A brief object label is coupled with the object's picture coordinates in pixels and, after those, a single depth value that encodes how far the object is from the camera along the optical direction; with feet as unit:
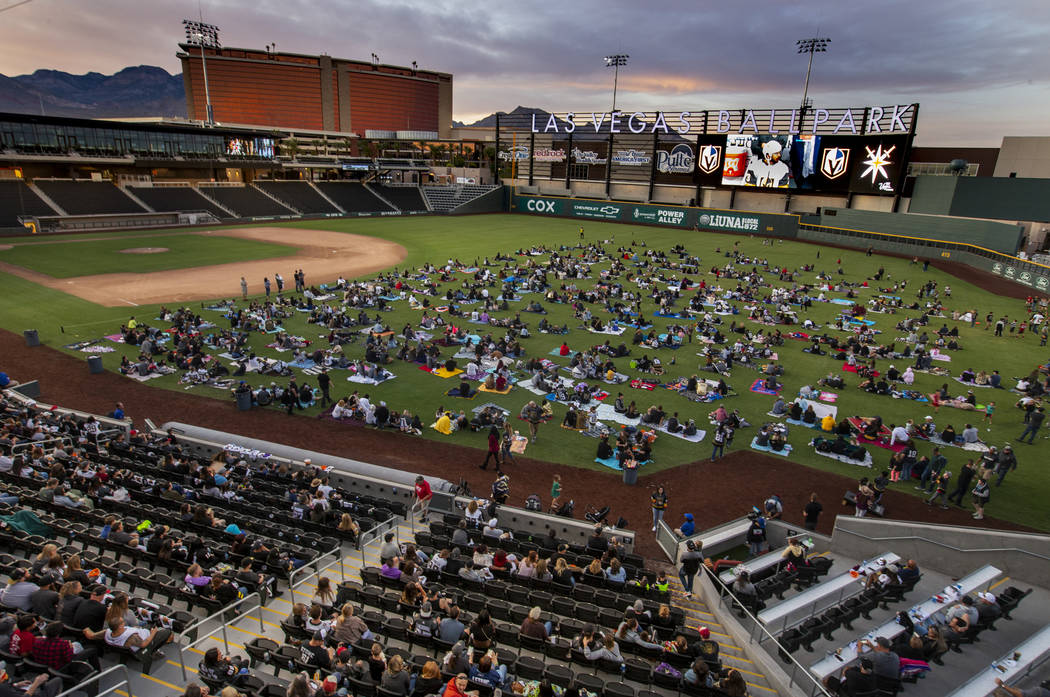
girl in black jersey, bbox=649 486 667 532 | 53.01
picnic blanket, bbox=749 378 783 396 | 86.94
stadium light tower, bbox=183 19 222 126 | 389.46
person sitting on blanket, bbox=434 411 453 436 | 71.97
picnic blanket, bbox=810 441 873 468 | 67.12
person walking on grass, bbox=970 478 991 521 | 55.62
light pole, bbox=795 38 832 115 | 259.19
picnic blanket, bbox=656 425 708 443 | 71.92
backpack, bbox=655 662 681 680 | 30.35
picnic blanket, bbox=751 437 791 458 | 69.21
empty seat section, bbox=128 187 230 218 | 239.91
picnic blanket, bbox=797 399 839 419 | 79.41
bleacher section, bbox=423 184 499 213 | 318.45
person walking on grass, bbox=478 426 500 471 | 63.57
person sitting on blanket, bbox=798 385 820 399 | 84.12
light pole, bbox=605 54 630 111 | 310.45
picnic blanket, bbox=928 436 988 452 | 70.23
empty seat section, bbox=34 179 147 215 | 218.79
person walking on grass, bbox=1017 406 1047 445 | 70.59
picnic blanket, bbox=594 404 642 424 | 75.41
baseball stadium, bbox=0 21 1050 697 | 31.48
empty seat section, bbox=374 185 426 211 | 312.71
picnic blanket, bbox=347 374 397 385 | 85.59
